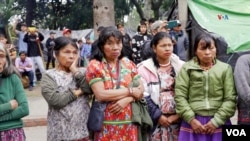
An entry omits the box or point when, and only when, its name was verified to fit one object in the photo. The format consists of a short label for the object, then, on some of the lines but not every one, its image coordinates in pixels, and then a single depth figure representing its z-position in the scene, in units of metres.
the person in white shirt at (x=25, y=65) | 10.62
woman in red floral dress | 3.31
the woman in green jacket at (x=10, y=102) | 3.26
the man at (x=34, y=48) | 11.32
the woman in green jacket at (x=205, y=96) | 3.52
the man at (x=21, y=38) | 12.23
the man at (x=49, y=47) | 14.77
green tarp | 6.11
